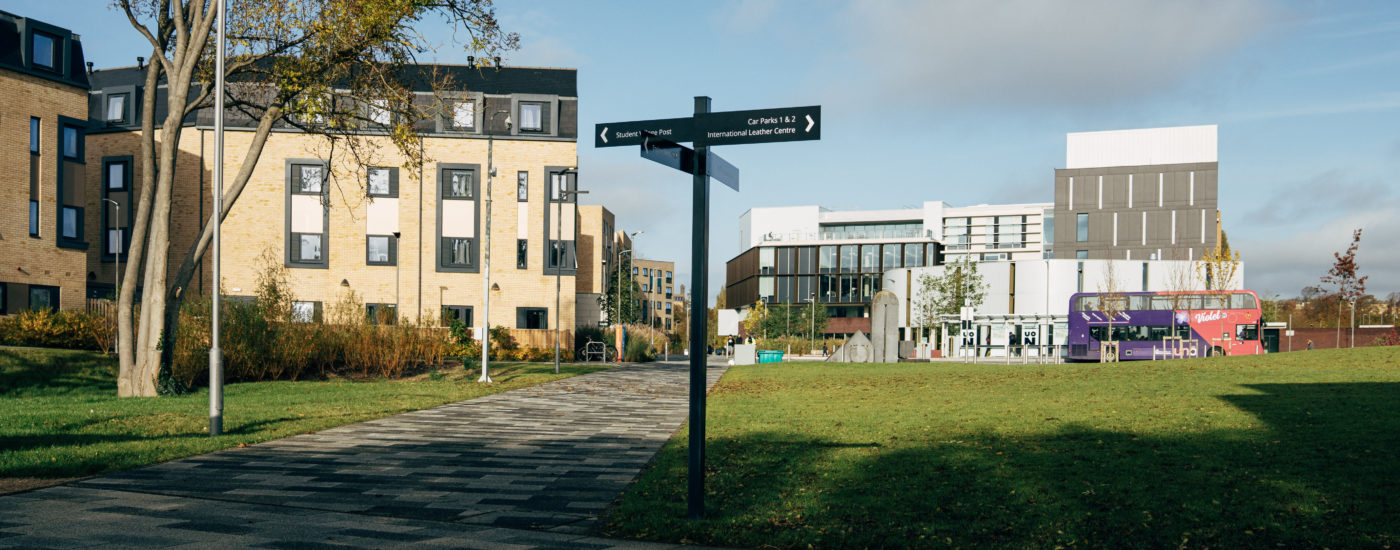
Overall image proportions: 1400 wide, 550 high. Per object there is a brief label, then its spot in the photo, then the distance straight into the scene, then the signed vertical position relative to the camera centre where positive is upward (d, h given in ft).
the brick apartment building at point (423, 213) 154.71 +10.33
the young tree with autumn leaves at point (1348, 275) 104.88 +1.30
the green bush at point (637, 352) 145.28 -11.72
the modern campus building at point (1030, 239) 255.09 +14.82
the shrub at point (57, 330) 82.02 -5.41
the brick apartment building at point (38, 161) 108.27 +13.12
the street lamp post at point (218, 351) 40.50 -3.52
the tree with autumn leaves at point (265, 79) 60.49 +13.53
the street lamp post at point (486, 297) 81.66 -2.06
